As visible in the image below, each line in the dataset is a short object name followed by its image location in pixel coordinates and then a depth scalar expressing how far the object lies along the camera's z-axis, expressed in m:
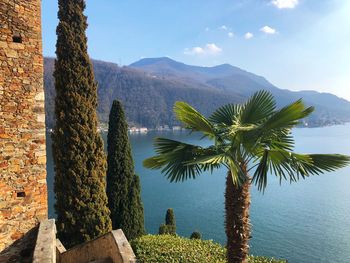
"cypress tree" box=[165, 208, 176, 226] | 25.75
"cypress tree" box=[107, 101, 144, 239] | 18.17
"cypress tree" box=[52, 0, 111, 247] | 11.70
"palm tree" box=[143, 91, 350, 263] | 6.14
